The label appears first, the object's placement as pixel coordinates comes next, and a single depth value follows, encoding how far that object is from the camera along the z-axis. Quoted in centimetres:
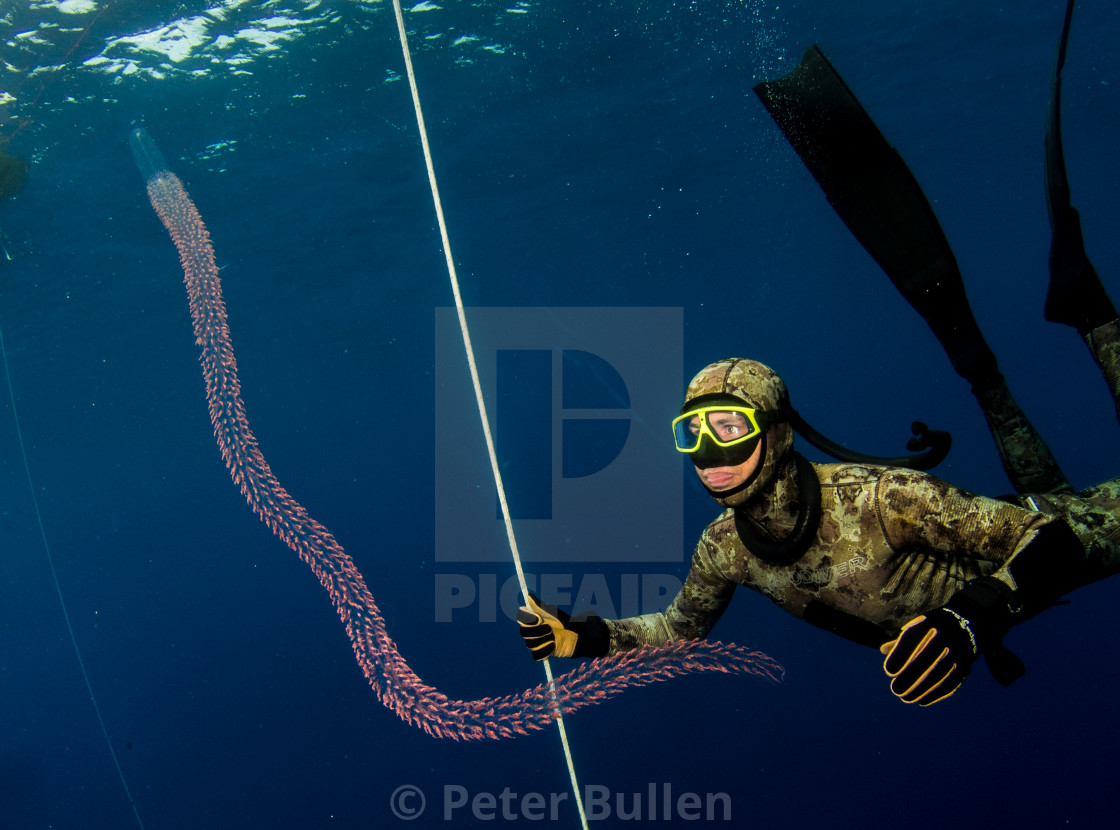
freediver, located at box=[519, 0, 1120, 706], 234
